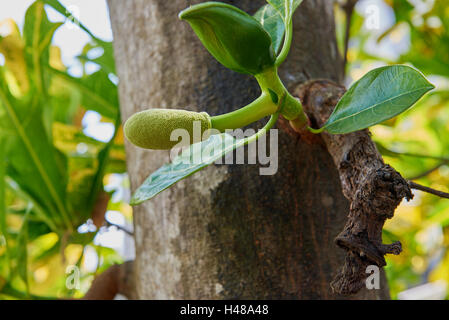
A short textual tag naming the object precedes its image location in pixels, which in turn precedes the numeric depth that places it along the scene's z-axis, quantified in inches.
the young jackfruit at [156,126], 11.4
